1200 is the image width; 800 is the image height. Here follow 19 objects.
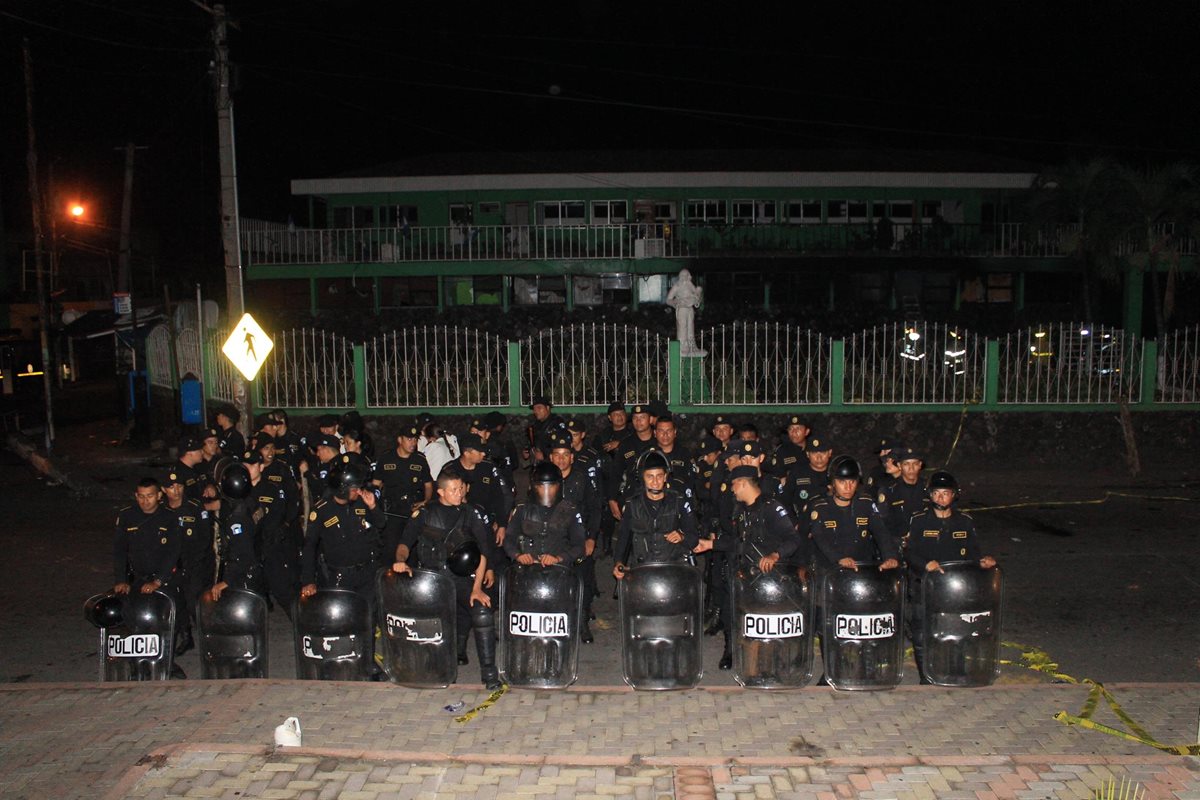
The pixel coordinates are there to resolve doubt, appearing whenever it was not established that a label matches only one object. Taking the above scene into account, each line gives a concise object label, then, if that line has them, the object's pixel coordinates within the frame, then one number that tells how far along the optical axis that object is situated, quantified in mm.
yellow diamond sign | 11383
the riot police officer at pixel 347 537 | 6891
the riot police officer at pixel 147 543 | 6840
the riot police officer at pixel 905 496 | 7289
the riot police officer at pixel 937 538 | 6512
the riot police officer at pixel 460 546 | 6422
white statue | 16078
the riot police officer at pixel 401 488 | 8547
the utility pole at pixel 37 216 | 18547
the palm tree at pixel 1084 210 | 20344
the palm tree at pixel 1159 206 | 18992
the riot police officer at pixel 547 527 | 6613
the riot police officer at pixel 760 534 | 6414
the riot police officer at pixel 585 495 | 8180
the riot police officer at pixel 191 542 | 7021
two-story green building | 25219
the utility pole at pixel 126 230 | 23938
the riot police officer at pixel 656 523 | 6746
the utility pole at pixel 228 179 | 11805
